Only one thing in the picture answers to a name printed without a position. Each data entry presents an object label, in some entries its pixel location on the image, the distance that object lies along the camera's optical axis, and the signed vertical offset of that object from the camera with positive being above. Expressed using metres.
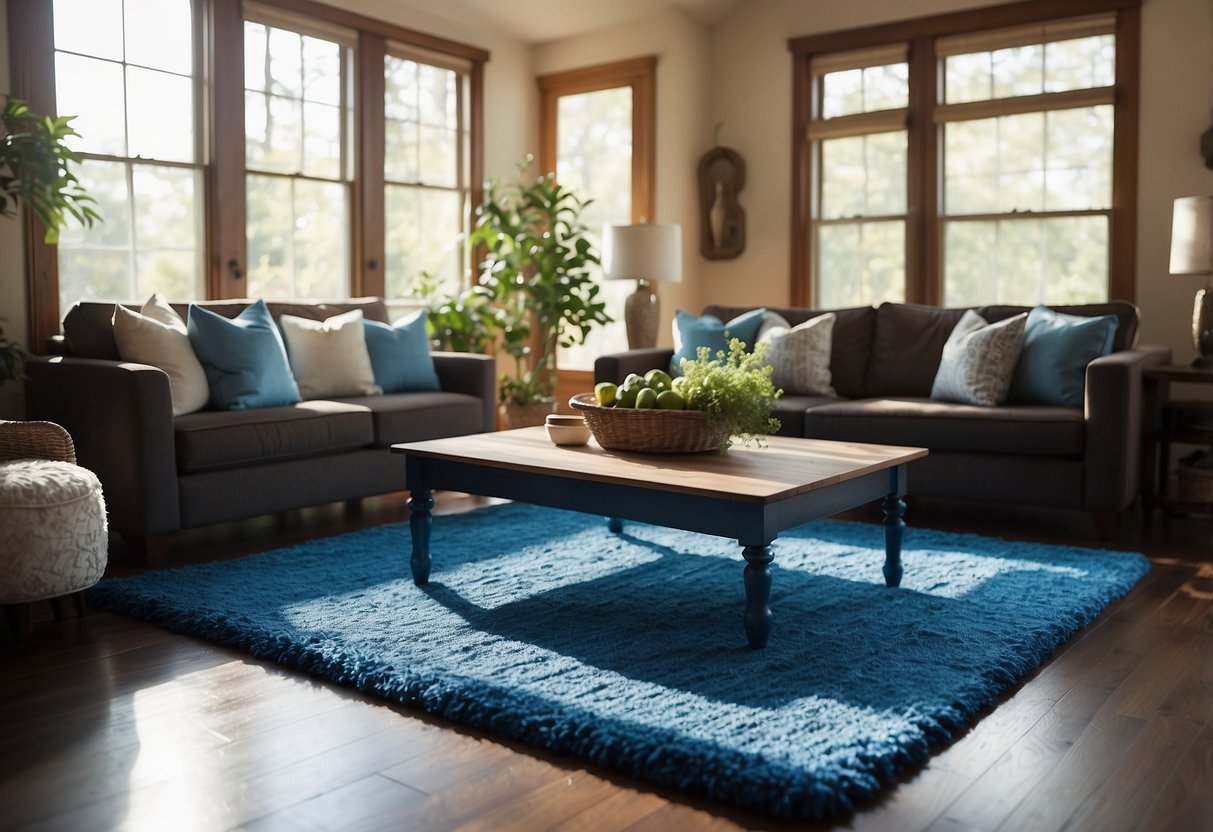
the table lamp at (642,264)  5.83 +0.39
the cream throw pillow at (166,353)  4.11 -0.06
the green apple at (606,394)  3.36 -0.18
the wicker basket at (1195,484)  4.38 -0.59
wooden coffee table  2.72 -0.40
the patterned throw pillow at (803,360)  5.12 -0.11
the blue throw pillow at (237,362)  4.25 -0.10
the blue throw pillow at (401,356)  5.06 -0.09
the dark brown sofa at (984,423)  4.10 -0.35
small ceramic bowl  3.47 -0.30
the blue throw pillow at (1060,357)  4.46 -0.09
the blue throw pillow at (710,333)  5.27 +0.01
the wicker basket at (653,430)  3.19 -0.28
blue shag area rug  2.19 -0.79
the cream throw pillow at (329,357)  4.79 -0.09
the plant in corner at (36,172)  3.98 +0.60
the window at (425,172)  6.17 +0.95
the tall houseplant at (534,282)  6.13 +0.30
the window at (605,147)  6.55 +1.16
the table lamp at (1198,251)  4.56 +0.35
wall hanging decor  6.66 +0.82
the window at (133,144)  4.70 +0.86
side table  4.32 -0.38
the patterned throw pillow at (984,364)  4.55 -0.12
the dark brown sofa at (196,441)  3.71 -0.39
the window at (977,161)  5.48 +0.94
